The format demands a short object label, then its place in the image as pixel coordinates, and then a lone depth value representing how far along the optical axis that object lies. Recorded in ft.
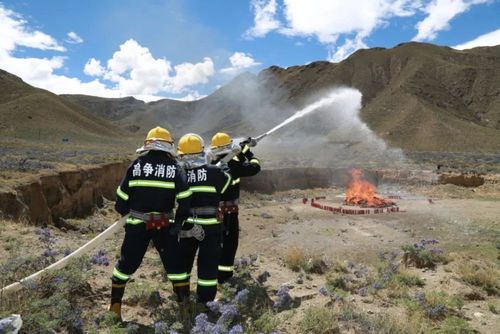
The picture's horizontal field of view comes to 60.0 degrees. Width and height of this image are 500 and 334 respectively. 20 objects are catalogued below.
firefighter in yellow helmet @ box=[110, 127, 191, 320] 16.52
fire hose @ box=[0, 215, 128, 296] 15.84
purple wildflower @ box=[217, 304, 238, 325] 14.15
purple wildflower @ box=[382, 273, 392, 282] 22.78
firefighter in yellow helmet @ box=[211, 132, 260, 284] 21.71
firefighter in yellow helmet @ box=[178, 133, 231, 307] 17.62
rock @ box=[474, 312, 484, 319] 19.01
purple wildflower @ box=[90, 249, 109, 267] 22.03
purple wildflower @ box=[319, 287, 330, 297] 19.84
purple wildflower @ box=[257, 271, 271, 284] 22.33
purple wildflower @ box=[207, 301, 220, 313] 15.88
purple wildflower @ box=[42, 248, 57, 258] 20.57
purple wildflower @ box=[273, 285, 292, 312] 18.52
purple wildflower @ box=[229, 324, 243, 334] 12.91
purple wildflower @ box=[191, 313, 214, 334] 12.98
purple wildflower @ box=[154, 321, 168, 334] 13.66
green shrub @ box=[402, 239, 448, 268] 28.69
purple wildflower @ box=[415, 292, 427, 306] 18.90
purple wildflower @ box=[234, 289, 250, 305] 17.40
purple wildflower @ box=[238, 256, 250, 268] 24.75
